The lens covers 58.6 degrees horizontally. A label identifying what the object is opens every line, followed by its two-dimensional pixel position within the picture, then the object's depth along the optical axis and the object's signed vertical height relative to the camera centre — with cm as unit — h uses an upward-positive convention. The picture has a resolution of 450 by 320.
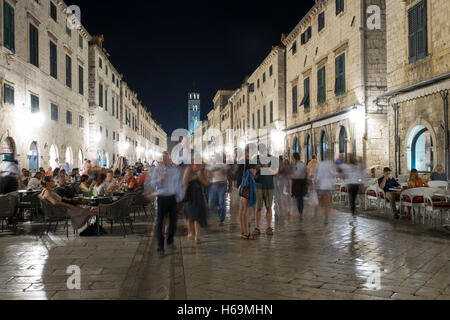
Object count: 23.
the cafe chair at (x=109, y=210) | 848 -90
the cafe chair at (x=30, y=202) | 991 -84
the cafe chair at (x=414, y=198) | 925 -82
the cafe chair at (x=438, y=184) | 1052 -56
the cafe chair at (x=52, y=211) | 845 -90
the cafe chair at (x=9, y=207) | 884 -84
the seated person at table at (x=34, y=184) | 1156 -44
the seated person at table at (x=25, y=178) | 1284 -30
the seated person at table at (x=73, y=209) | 852 -89
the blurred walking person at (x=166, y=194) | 665 -45
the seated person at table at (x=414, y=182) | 1003 -47
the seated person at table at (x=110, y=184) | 998 -42
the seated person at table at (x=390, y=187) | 1030 -63
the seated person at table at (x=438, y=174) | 1161 -32
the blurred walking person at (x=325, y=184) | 974 -48
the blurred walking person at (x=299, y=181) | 1055 -43
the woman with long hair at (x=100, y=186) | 964 -45
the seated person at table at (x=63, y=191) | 950 -54
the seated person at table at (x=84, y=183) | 1027 -39
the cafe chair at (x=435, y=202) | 870 -88
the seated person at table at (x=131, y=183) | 1239 -49
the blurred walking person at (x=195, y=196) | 750 -57
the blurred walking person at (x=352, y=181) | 1054 -45
